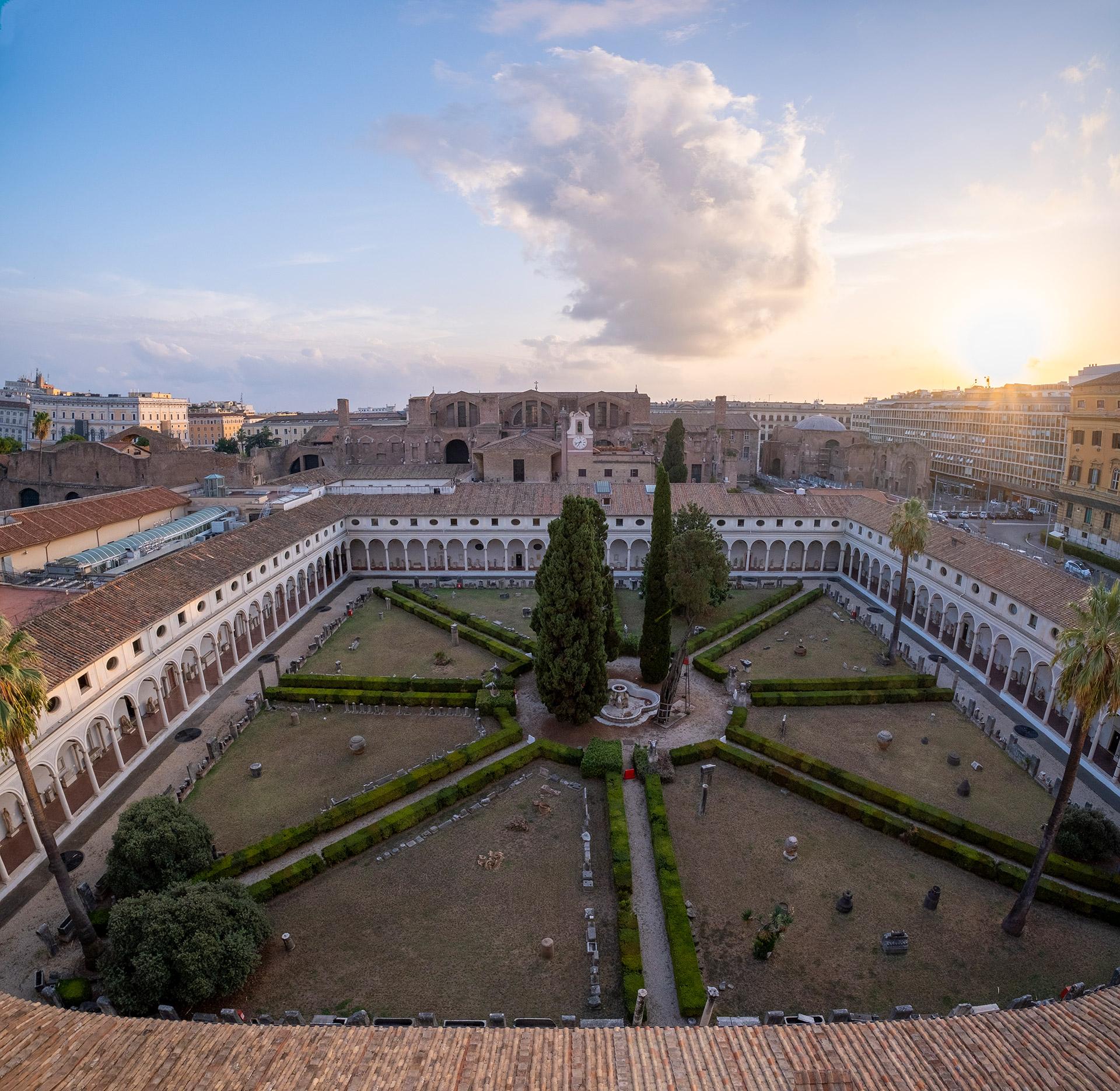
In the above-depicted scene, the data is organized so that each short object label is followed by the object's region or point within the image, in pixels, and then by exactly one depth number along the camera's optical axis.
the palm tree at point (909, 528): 33.50
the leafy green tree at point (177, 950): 15.16
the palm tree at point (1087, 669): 16.42
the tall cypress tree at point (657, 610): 31.48
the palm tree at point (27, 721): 15.30
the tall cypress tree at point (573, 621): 26.48
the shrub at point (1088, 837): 20.64
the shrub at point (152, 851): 18.27
